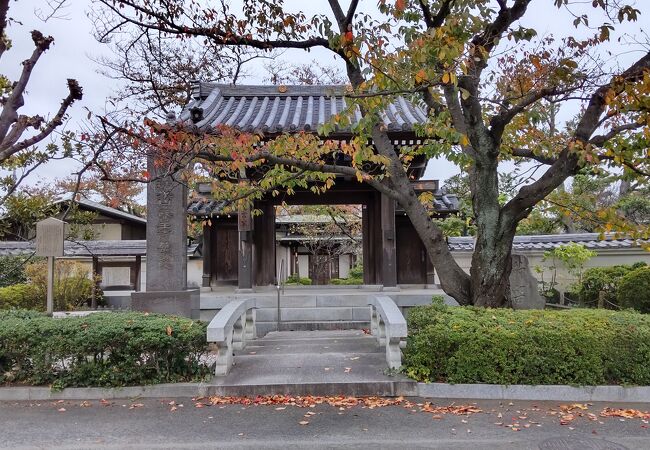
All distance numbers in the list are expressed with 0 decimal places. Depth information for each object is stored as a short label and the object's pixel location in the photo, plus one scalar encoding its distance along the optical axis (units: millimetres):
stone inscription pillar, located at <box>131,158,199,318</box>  8719
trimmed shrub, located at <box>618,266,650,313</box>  12250
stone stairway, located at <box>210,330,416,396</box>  6043
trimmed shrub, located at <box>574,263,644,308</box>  14188
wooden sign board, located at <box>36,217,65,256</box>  8258
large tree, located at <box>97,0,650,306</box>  6086
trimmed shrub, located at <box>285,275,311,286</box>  23847
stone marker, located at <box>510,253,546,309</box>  10930
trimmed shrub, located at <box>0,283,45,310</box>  13000
